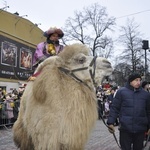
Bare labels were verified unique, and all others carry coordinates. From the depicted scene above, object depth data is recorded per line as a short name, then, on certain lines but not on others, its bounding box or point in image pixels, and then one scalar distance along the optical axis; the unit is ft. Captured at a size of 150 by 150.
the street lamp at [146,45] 40.96
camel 8.42
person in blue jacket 11.56
